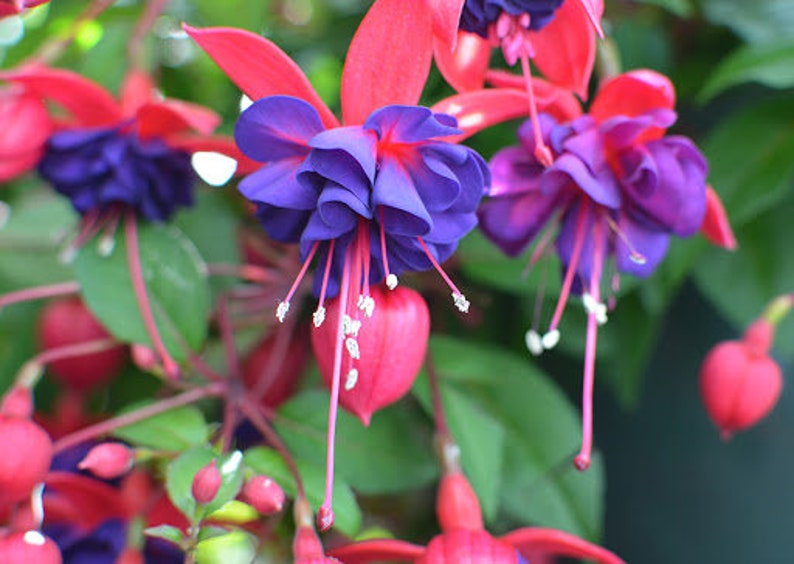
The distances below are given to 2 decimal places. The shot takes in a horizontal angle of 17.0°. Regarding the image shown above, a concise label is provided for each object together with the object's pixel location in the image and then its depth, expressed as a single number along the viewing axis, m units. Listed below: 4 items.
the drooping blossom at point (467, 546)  0.56
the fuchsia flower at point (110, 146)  0.60
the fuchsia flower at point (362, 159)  0.54
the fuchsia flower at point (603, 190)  0.56
